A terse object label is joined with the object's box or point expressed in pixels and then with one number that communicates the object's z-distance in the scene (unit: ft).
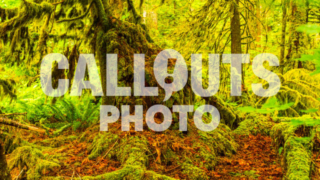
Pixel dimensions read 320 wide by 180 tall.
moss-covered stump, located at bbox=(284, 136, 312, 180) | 11.98
